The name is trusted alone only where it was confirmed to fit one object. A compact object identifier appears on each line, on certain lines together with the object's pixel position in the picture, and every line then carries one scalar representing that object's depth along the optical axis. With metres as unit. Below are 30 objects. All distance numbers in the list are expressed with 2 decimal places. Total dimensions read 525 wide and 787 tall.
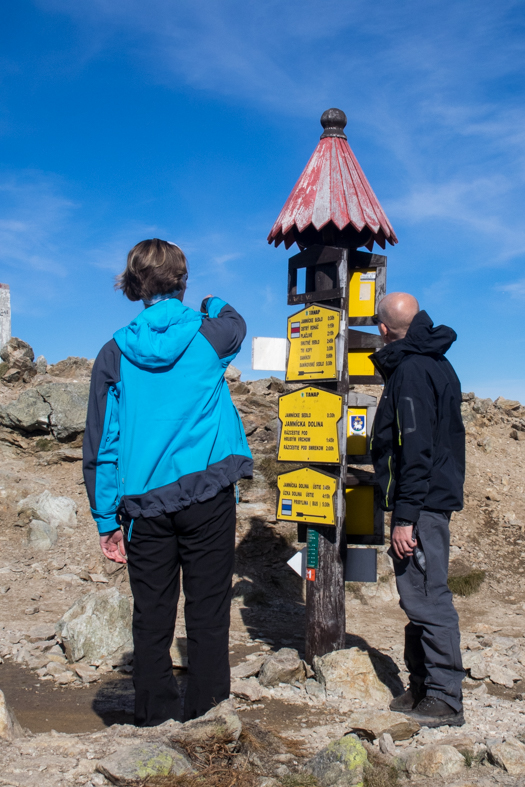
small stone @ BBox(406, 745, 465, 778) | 2.63
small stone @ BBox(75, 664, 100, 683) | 4.24
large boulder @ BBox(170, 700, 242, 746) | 2.43
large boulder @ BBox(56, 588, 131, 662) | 4.52
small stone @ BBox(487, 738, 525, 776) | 2.60
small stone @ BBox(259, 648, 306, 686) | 3.98
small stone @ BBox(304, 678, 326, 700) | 3.81
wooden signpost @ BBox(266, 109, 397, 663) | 4.38
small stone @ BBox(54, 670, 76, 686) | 4.19
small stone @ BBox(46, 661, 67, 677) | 4.32
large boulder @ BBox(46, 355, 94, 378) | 12.02
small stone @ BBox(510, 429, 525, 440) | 11.08
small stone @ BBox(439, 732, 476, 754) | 2.88
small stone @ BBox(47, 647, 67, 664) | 4.50
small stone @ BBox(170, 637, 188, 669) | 4.46
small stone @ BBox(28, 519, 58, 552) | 7.39
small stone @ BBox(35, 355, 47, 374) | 12.00
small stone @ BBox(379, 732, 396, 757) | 2.81
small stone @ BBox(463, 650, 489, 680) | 4.24
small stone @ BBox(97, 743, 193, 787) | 2.18
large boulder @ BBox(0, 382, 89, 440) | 9.33
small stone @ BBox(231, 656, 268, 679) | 4.13
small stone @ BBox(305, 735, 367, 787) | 2.37
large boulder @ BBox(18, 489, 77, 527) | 7.75
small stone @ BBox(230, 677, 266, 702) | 3.77
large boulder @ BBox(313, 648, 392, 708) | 3.76
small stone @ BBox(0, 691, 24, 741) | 2.69
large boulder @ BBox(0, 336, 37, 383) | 11.32
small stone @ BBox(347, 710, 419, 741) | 3.04
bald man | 3.22
